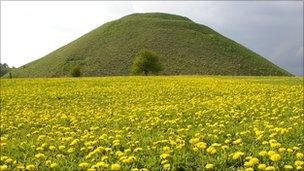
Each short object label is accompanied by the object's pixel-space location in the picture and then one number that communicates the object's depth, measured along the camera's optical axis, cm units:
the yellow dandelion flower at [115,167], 811
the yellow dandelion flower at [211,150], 930
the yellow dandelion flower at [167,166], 857
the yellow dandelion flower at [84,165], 878
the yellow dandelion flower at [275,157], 834
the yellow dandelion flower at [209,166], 835
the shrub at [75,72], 8556
